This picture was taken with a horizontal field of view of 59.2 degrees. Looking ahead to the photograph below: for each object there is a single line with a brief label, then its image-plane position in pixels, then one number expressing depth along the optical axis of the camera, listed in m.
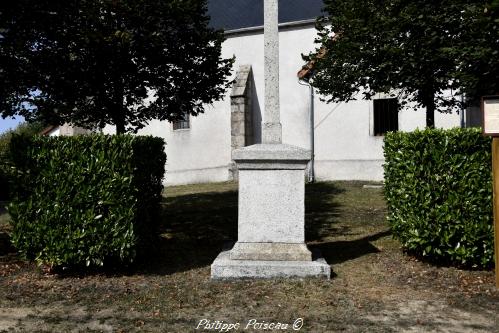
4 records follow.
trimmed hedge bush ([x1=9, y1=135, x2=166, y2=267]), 5.23
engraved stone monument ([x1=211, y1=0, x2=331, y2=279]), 5.32
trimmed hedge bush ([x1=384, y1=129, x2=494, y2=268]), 5.17
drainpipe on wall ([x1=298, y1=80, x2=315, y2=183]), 15.83
